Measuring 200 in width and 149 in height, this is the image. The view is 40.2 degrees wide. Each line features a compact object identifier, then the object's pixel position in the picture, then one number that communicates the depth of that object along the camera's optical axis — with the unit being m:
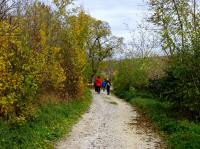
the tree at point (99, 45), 49.90
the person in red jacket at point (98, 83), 30.99
